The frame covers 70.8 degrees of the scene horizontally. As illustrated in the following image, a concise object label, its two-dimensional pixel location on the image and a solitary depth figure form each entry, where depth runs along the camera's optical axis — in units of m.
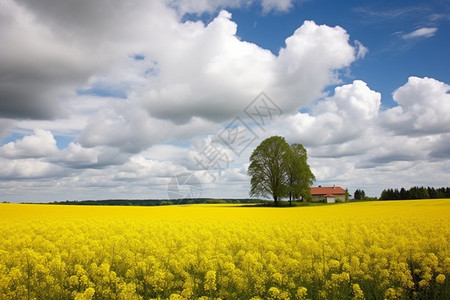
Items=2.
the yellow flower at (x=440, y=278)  8.01
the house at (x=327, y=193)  91.75
